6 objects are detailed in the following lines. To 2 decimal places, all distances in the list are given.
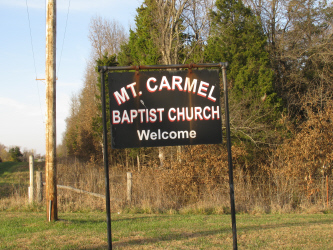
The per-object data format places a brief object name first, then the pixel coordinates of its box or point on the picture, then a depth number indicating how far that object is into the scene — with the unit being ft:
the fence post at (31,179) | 41.43
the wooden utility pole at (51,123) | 30.17
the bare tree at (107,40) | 146.51
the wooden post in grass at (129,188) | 43.50
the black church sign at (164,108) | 18.33
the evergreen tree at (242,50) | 74.95
